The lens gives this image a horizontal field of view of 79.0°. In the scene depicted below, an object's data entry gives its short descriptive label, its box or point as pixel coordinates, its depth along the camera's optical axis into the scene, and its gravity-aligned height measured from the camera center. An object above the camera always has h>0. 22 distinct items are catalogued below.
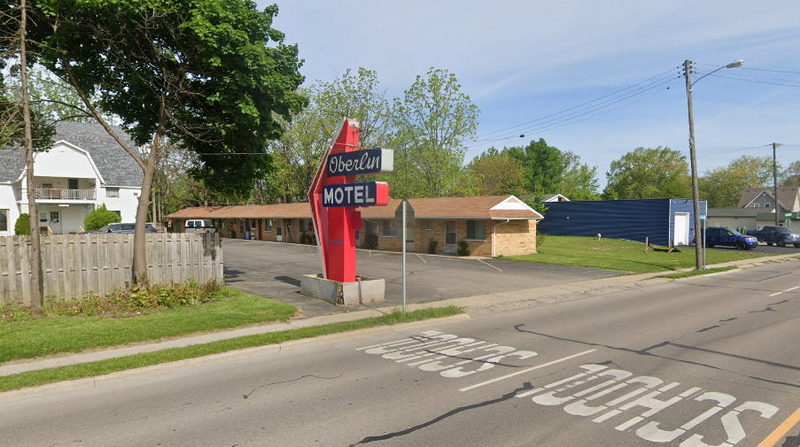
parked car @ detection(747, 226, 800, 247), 40.53 -2.52
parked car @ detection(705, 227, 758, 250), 36.42 -2.37
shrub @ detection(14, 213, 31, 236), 35.25 +0.07
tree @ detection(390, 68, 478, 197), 48.16 +8.25
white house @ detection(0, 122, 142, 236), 39.81 +3.99
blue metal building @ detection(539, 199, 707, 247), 37.88 -0.73
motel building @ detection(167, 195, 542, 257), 28.77 -0.73
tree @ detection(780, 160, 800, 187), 109.25 +7.25
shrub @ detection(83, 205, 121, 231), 39.94 +0.49
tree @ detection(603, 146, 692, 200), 78.94 +6.12
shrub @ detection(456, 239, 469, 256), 29.61 -2.02
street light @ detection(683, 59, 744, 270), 22.61 +2.30
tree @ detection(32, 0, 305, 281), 12.23 +4.34
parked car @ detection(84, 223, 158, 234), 31.16 -0.27
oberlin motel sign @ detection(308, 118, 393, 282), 13.47 +0.56
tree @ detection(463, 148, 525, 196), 68.31 +5.07
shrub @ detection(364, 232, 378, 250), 35.66 -1.67
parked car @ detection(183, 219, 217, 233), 44.22 -0.26
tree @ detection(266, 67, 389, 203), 47.66 +9.39
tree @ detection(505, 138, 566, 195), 99.50 +10.31
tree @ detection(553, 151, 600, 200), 99.34 +7.17
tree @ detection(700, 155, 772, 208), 82.94 +4.87
